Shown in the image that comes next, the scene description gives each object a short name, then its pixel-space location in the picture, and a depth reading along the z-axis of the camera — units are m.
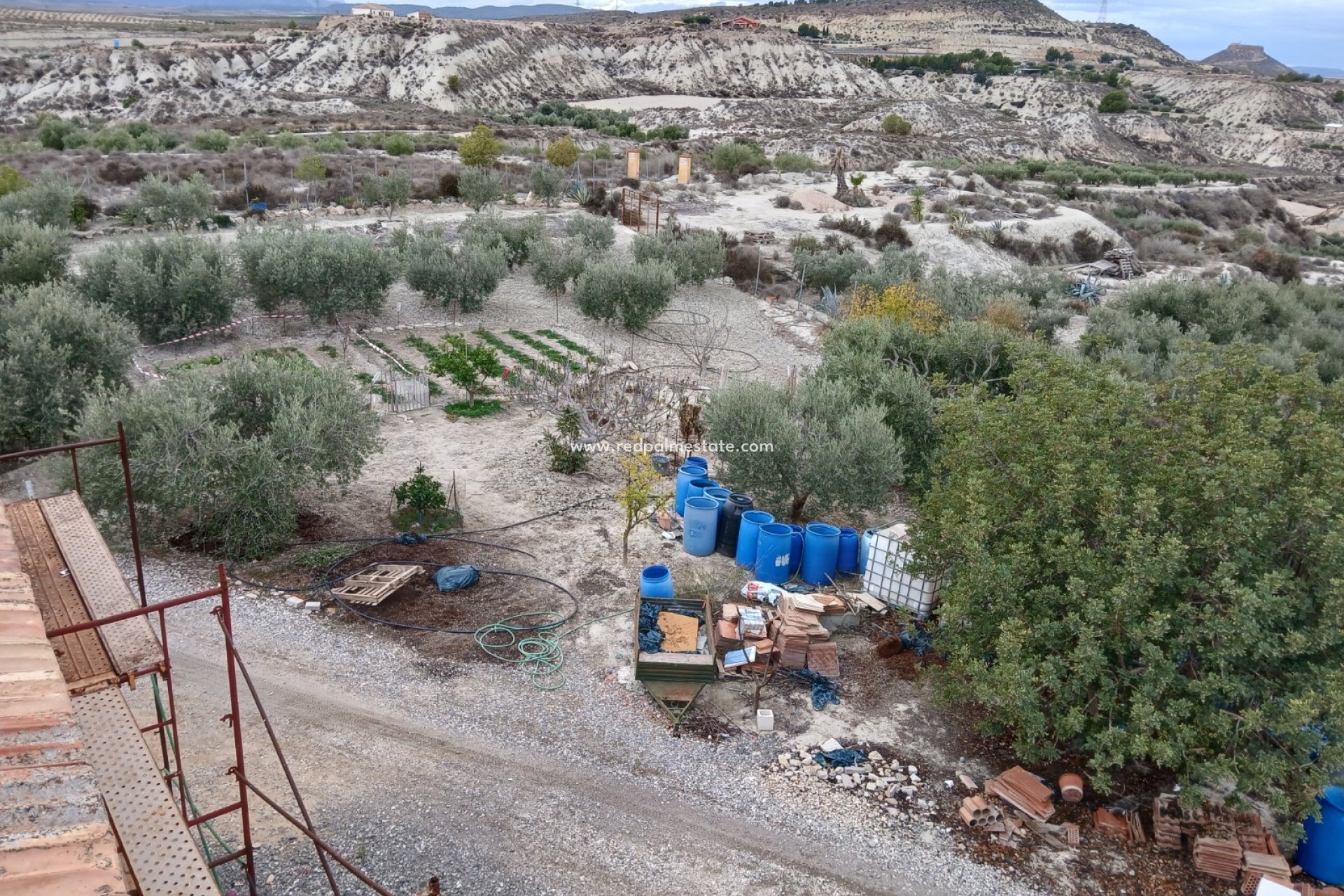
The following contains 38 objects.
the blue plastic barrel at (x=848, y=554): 10.74
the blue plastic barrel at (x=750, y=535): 10.72
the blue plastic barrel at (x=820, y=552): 10.38
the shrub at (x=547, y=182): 32.38
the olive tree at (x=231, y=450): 9.96
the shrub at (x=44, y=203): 22.14
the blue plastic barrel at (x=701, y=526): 10.98
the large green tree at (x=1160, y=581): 6.54
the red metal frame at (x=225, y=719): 4.09
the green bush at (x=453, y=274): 19.80
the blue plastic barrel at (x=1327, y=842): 6.75
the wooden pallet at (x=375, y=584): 9.60
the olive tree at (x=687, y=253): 23.22
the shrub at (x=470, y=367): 15.07
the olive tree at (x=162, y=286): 16.66
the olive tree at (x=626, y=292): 19.66
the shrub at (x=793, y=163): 44.03
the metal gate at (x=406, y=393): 14.98
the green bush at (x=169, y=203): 25.23
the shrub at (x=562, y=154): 36.47
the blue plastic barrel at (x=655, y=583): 9.56
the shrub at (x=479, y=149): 33.97
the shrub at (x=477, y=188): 30.58
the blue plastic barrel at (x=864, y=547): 10.37
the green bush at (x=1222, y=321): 19.70
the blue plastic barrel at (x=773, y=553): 10.34
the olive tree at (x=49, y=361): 12.48
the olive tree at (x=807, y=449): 11.26
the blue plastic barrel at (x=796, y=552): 10.57
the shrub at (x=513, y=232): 23.72
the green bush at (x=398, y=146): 39.56
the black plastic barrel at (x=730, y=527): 11.05
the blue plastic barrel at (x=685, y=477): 11.74
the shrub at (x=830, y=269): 24.98
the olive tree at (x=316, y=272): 18.11
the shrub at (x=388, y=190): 29.73
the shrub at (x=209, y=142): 37.72
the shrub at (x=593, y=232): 24.98
